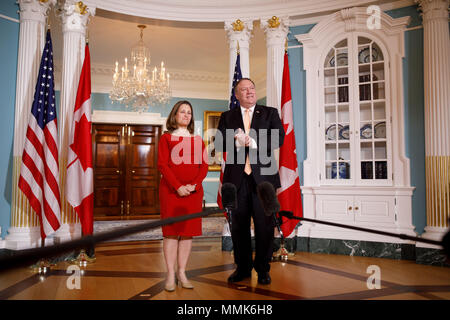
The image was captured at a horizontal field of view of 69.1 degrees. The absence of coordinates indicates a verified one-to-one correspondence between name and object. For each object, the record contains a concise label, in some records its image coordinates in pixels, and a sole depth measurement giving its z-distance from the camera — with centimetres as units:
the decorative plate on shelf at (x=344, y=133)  430
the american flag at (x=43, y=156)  335
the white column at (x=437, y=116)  364
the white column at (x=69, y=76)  370
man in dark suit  256
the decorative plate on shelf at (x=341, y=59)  438
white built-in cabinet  399
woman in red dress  240
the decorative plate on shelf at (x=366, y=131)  419
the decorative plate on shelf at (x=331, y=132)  438
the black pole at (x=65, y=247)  60
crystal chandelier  570
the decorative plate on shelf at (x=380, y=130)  414
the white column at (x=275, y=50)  440
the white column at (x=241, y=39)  446
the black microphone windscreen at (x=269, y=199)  189
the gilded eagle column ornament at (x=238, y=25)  445
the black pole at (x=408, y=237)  98
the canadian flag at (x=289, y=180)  383
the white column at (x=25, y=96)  353
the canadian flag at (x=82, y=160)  352
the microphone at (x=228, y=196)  193
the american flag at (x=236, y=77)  419
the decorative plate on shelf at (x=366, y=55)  423
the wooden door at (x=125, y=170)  776
